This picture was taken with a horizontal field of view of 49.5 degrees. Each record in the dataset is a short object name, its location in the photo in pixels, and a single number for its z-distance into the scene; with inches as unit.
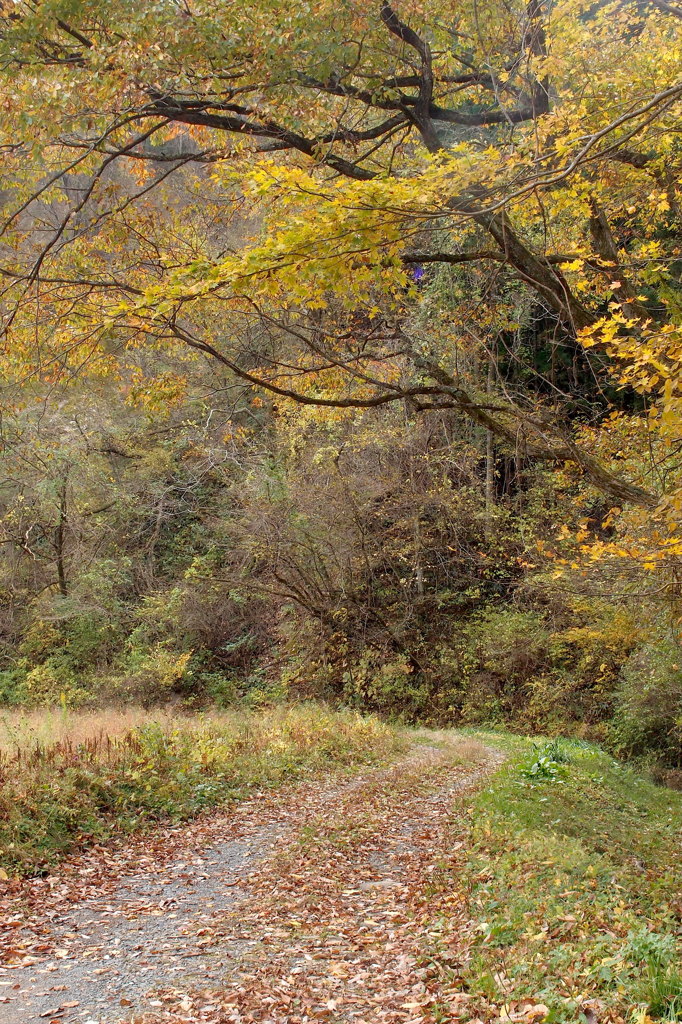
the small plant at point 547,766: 396.0
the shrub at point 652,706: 502.3
